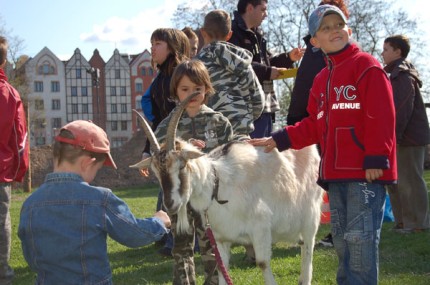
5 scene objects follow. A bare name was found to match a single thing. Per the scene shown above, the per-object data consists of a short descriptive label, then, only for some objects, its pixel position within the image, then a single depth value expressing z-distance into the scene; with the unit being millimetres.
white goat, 3922
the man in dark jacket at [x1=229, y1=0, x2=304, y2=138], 6141
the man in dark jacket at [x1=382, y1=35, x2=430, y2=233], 7309
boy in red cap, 3000
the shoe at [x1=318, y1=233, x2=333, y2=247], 6605
